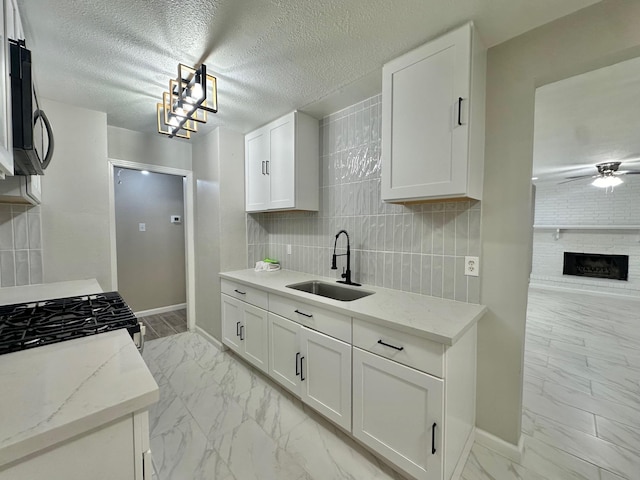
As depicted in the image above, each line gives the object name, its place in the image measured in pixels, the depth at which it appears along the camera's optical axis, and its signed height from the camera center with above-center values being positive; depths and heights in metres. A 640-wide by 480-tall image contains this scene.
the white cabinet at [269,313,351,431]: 1.60 -0.92
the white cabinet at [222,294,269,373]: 2.24 -0.92
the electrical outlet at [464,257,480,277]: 1.58 -0.21
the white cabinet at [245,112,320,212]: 2.33 +0.60
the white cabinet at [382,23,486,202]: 1.37 +0.61
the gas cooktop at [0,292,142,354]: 0.95 -0.40
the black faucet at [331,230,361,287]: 2.15 -0.31
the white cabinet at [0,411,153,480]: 0.56 -0.52
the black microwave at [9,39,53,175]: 0.86 +0.43
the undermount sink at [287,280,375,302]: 2.10 -0.51
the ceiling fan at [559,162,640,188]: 4.16 +0.97
